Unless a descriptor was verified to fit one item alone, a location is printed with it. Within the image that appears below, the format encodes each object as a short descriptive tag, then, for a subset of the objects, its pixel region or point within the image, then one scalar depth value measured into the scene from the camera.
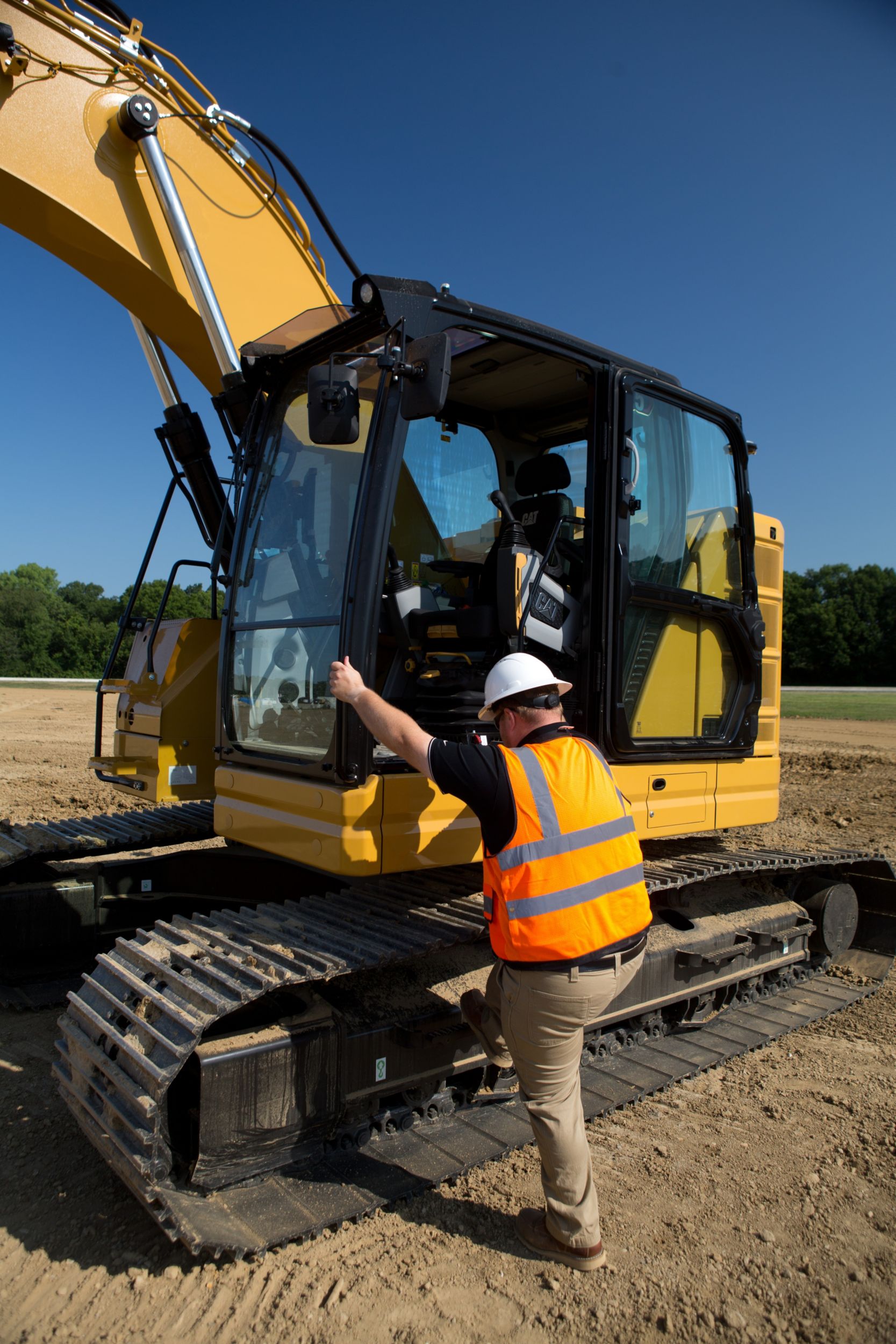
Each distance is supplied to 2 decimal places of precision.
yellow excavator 3.16
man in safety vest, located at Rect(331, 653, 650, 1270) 2.86
